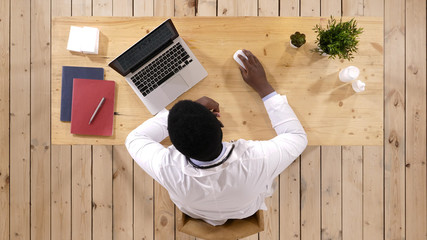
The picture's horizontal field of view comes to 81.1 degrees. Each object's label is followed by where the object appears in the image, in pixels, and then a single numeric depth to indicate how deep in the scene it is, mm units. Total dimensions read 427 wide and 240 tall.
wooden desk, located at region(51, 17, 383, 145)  1197
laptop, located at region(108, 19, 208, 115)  1175
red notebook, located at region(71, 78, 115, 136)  1207
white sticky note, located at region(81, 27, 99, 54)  1167
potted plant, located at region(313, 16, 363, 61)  1087
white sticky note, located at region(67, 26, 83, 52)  1182
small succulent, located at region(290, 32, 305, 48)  1134
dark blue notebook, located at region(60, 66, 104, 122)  1217
